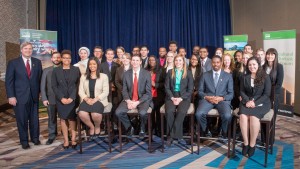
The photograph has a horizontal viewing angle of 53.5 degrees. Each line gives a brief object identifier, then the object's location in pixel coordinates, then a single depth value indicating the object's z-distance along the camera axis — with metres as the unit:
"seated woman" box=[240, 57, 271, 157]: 3.49
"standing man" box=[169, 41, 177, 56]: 5.65
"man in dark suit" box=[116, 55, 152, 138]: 4.02
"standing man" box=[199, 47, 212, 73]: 5.13
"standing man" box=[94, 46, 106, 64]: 5.00
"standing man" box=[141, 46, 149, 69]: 5.13
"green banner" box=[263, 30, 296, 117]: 5.66
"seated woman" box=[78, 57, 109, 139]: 3.93
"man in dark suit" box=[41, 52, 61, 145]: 4.11
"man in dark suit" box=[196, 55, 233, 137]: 3.78
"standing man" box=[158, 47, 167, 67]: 5.44
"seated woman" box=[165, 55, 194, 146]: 3.91
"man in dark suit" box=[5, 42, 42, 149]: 3.93
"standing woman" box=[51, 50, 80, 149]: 3.95
